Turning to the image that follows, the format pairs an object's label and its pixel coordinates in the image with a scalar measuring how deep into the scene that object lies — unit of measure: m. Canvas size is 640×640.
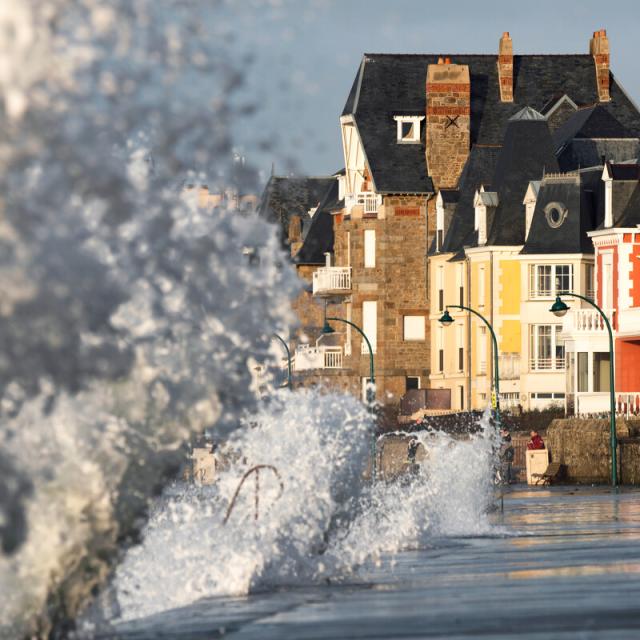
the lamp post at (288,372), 88.44
